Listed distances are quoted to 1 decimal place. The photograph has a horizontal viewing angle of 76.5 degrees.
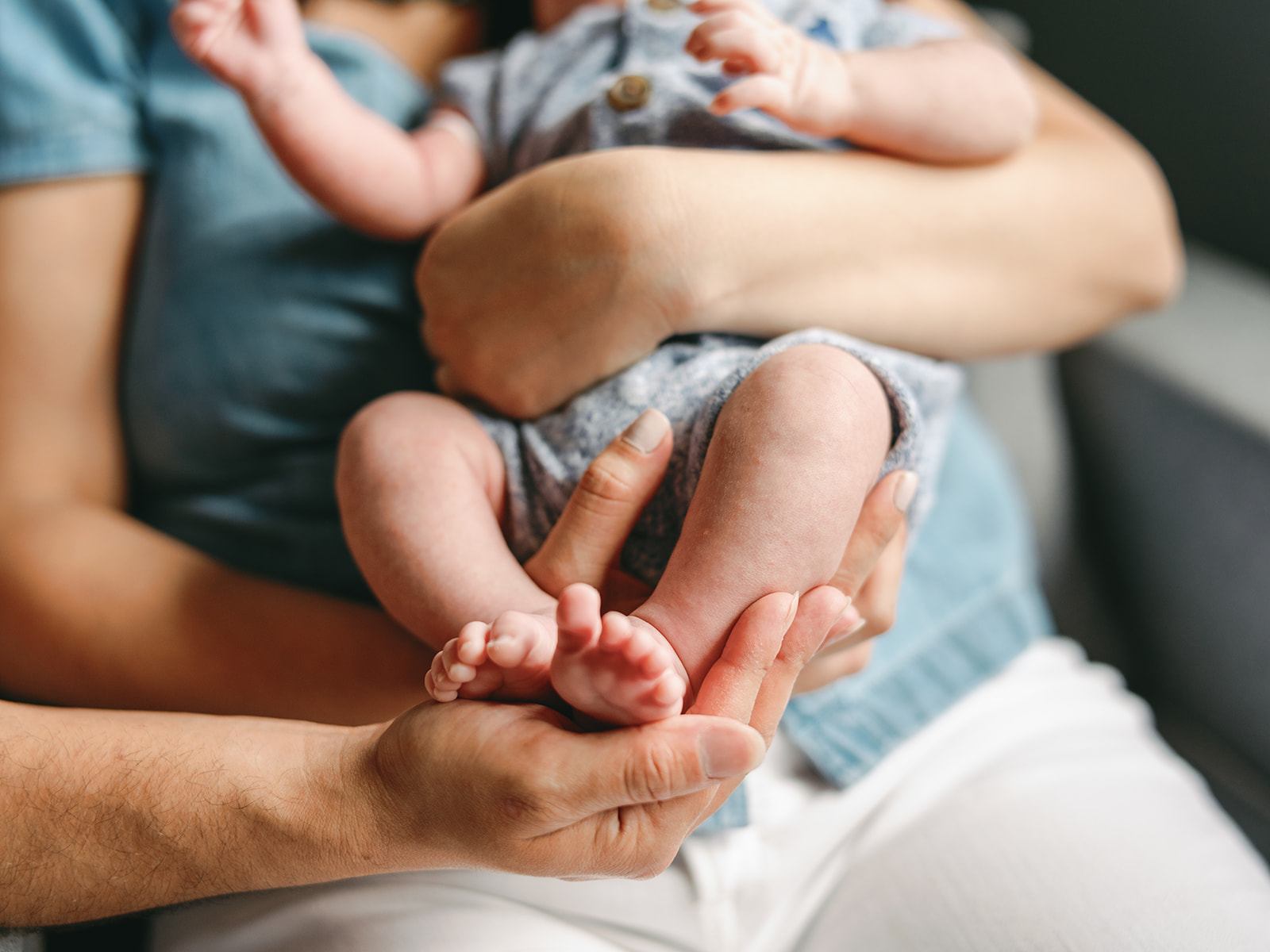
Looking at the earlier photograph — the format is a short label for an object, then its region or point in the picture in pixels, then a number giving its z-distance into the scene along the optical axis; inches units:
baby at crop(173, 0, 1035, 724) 18.6
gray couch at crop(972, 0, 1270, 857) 33.8
